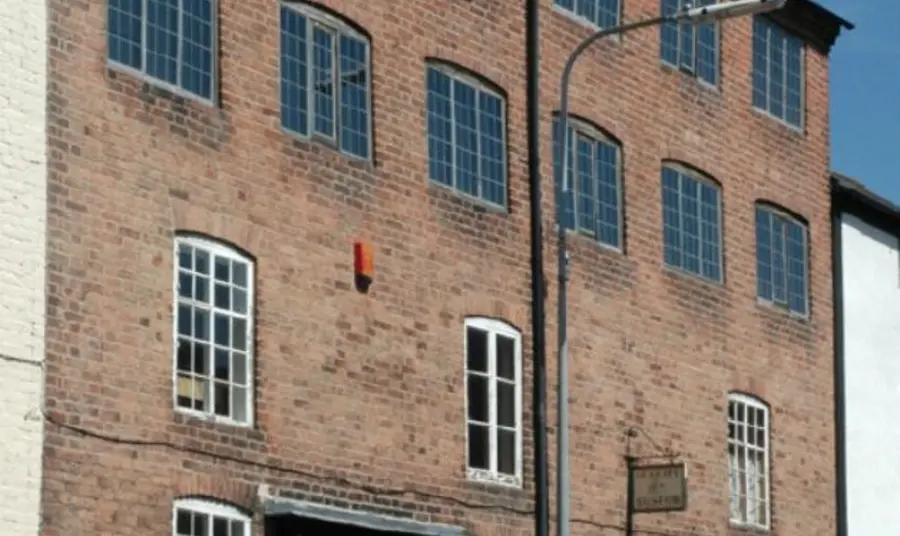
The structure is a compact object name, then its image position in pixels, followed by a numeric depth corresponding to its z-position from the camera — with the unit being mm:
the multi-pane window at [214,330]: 26203
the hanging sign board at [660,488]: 32031
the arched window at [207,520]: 25750
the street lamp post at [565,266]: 28281
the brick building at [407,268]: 25297
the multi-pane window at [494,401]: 30516
